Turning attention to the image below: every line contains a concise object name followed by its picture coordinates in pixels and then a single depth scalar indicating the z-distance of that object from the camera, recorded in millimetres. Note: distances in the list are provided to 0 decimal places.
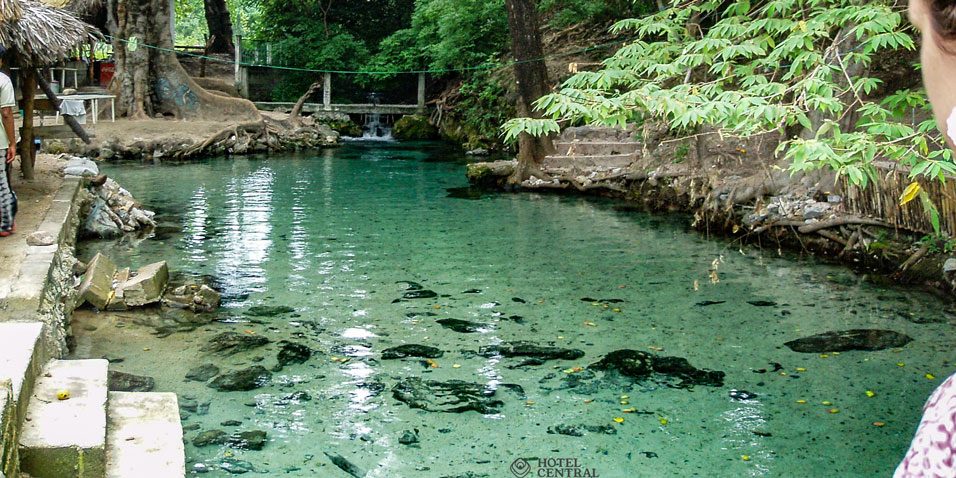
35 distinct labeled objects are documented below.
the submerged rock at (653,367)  6035
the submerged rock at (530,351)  6508
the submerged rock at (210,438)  4914
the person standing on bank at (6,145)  7059
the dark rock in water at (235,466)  4598
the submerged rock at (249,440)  4887
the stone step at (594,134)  15780
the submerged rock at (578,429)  5152
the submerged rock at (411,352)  6465
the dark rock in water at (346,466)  4629
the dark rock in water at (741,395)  5707
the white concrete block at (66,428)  3838
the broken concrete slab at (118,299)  7438
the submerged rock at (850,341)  6750
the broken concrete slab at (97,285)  7340
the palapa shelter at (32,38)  8289
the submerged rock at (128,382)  5625
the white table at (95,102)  18159
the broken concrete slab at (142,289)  7477
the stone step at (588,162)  15039
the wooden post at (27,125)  9742
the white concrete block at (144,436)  4125
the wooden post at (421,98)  25984
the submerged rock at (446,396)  5527
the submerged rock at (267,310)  7406
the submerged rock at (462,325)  7121
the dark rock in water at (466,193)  14719
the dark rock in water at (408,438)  5027
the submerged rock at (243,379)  5754
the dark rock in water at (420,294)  8117
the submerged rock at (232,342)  6492
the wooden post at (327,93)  25531
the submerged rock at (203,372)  5910
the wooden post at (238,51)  25031
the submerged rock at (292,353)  6303
